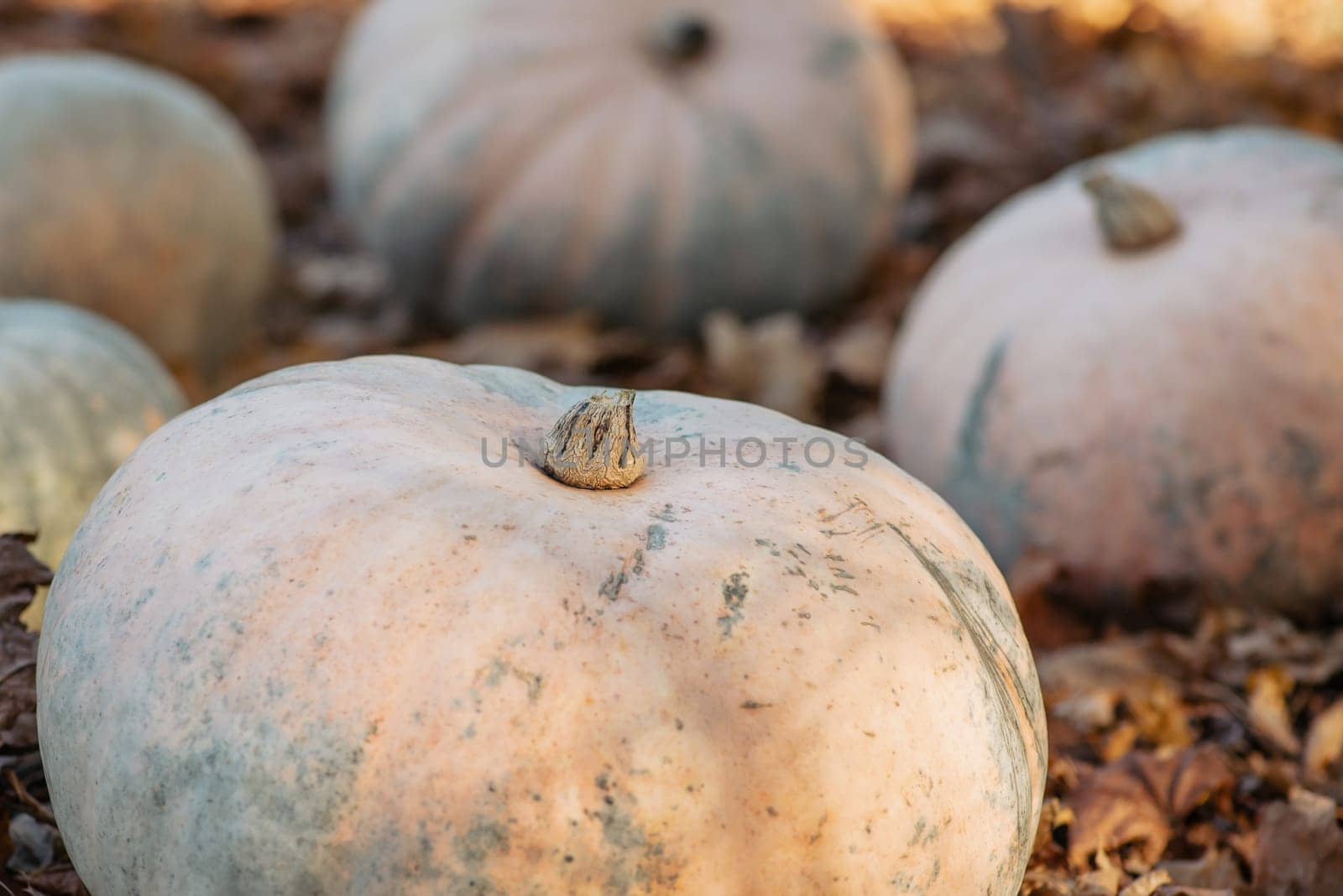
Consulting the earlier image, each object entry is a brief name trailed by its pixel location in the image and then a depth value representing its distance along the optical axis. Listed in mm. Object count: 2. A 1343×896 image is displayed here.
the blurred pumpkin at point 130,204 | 3273
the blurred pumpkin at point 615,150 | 3656
